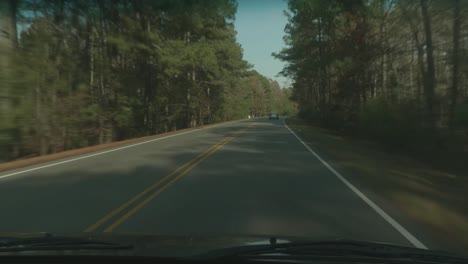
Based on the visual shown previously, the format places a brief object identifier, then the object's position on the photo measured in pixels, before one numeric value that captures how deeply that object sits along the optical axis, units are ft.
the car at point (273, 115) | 310.14
